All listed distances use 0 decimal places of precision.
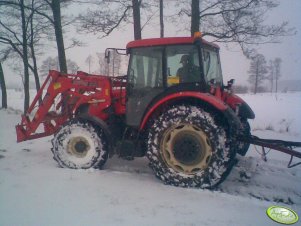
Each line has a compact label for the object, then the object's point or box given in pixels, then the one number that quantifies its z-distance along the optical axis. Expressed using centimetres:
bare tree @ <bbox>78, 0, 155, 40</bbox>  780
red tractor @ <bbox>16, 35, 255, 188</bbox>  446
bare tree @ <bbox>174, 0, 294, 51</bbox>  797
